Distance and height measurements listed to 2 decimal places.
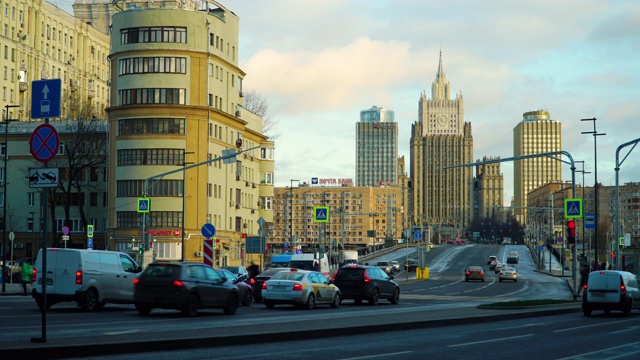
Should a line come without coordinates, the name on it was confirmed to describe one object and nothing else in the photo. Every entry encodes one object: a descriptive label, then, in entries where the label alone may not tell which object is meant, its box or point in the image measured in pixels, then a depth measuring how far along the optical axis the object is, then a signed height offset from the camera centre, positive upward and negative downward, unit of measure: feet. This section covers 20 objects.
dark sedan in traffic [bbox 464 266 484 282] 258.37 -11.96
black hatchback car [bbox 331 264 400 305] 124.57 -7.17
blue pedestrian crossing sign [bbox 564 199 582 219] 144.15 +3.82
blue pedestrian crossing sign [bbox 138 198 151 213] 178.91 +4.88
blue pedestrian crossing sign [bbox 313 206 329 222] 211.82 +3.73
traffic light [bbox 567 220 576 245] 134.51 +0.00
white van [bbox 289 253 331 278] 173.99 -6.01
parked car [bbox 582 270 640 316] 104.32 -6.85
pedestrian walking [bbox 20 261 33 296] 133.90 -6.50
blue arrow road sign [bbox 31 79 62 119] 54.44 +7.70
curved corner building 261.44 +30.83
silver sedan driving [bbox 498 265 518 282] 260.62 -12.26
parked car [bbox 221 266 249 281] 145.05 -6.70
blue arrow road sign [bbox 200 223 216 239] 148.25 -0.05
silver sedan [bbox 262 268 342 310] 108.58 -6.98
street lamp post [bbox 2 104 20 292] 142.64 -5.74
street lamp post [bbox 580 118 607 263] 218.38 +21.28
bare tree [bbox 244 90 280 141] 368.91 +48.93
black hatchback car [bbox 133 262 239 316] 89.61 -5.72
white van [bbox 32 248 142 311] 95.14 -5.10
